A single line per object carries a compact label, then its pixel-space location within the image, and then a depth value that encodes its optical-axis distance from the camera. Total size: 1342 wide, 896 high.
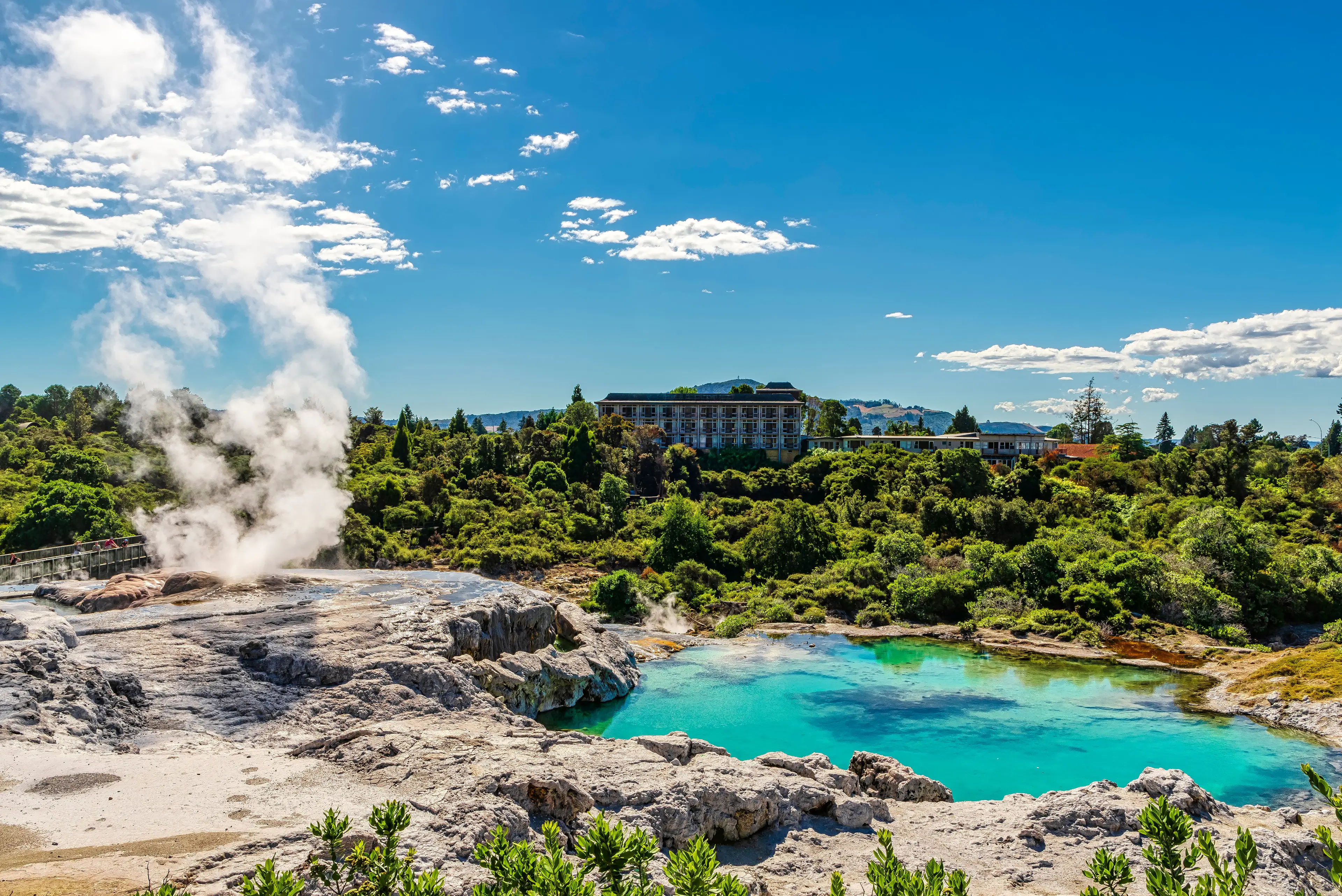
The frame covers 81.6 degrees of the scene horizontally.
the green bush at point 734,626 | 41.44
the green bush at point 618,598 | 44.00
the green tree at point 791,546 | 50.34
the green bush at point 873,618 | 42.81
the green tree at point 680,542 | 50.28
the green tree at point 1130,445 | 77.44
